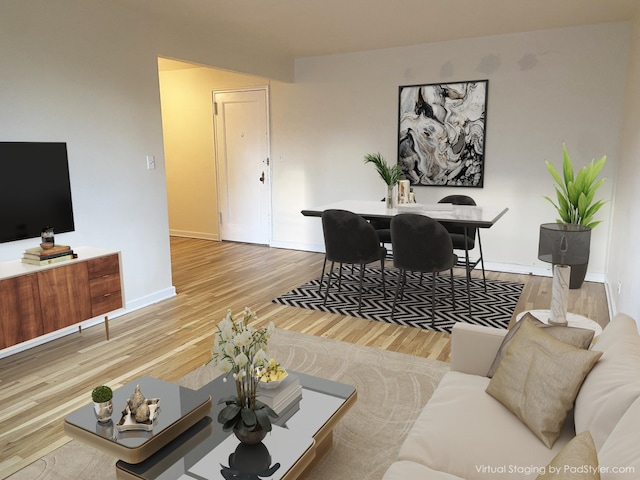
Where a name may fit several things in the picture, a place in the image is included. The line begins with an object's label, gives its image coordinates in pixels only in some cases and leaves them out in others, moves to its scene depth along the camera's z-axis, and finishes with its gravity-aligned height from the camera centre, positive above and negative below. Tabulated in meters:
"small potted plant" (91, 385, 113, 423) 1.89 -0.93
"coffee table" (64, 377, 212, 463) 1.77 -1.01
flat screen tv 3.24 -0.17
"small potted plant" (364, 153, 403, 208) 4.58 -0.15
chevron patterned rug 4.02 -1.27
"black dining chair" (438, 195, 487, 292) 4.67 -0.72
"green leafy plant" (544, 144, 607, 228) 3.20 -0.20
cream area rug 2.18 -1.34
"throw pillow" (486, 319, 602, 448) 1.62 -0.77
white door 6.82 +0.02
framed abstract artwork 5.43 +0.35
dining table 3.94 -0.44
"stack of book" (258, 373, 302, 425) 2.08 -1.02
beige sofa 1.38 -0.92
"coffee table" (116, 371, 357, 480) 1.73 -1.08
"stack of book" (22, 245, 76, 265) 3.22 -0.60
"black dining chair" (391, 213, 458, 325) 3.80 -0.65
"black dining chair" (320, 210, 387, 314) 4.18 -0.65
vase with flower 1.69 -0.72
